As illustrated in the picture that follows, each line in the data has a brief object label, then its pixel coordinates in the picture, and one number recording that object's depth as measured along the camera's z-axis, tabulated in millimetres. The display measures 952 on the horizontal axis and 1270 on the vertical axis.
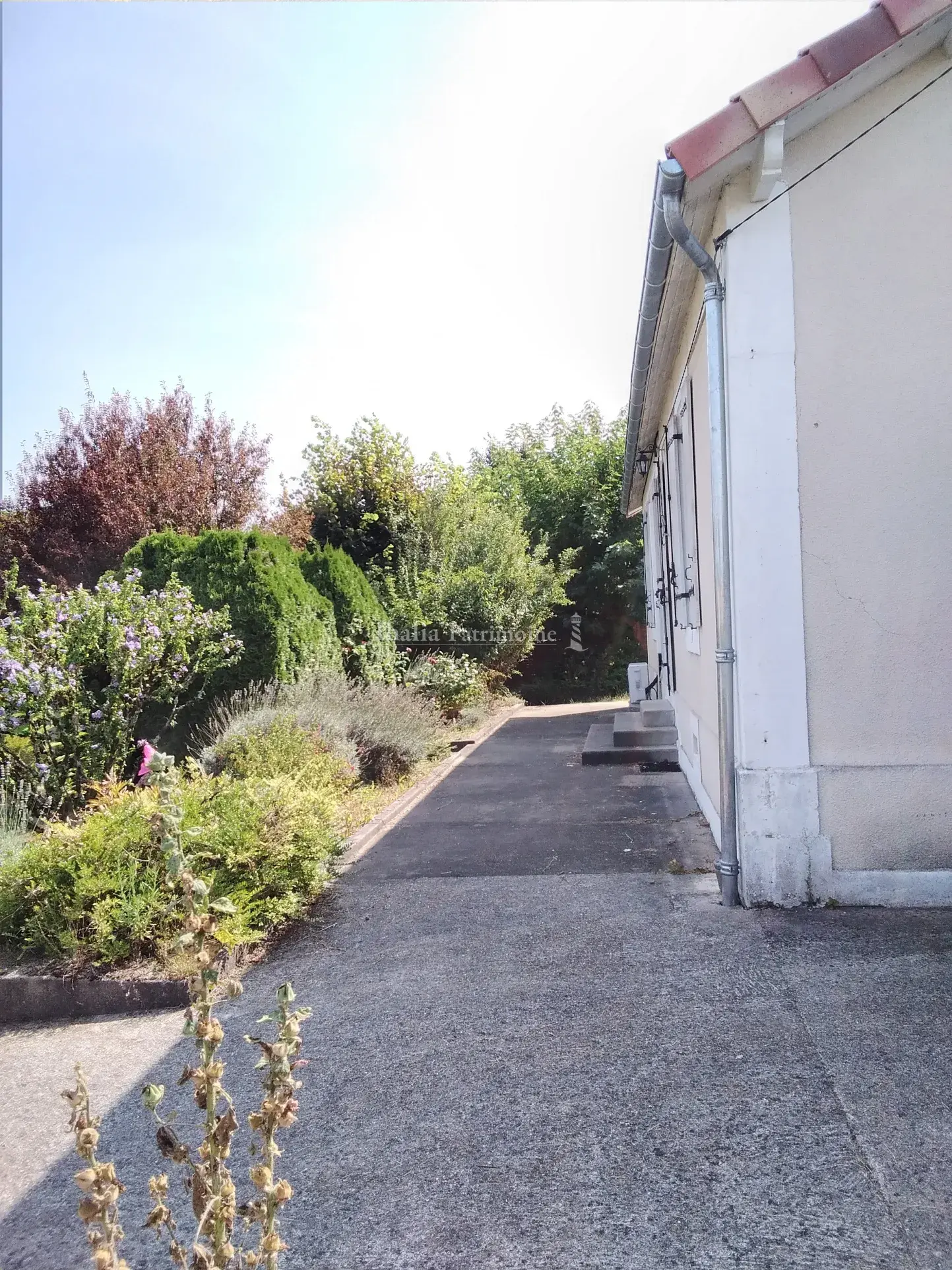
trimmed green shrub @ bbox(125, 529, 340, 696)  8734
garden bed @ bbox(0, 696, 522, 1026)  3889
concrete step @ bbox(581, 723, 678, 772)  9044
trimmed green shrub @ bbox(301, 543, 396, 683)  11297
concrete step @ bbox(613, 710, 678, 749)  9539
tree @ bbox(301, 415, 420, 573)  14742
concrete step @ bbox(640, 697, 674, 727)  9875
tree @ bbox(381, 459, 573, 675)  14312
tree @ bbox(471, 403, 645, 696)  20859
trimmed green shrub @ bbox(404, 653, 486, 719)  12688
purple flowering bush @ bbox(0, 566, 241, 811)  6641
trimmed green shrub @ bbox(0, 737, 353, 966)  4070
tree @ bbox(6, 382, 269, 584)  13867
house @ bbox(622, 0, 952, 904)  4422
